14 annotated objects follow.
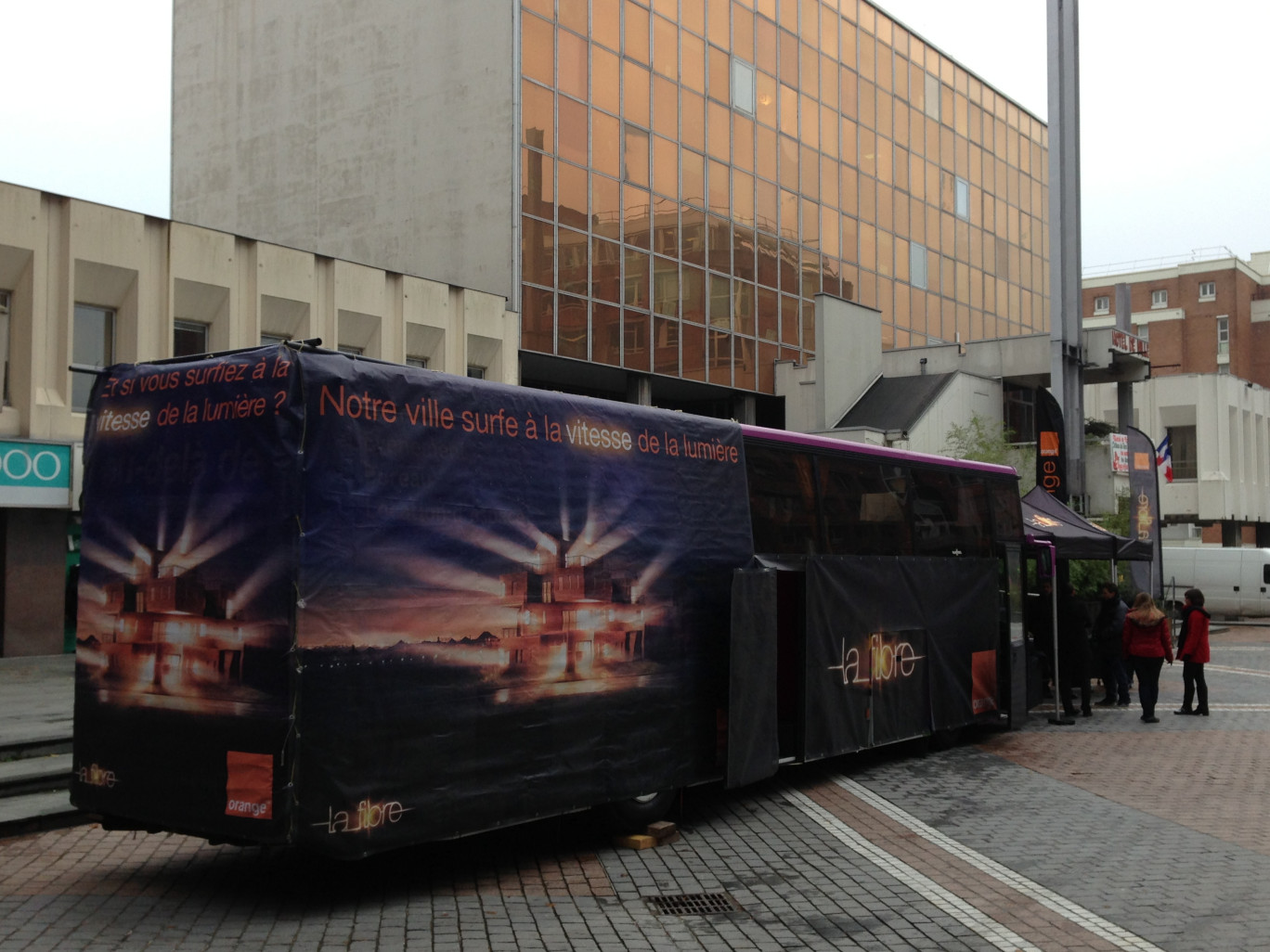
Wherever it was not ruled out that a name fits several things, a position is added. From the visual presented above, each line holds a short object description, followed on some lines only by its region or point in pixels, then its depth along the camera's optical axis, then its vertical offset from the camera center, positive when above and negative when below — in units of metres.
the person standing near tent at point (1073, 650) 17.05 -1.63
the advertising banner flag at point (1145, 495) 24.98 +0.78
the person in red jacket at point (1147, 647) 16.33 -1.52
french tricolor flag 41.22 +2.66
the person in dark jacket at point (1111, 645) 17.95 -1.68
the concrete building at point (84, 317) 18.39 +3.69
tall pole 25.08 +6.47
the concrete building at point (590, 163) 30.97 +10.38
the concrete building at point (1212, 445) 54.38 +3.94
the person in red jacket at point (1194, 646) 16.42 -1.53
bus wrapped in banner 6.95 -0.48
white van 40.75 -1.48
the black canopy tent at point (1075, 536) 17.83 -0.06
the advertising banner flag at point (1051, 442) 24.05 +1.78
